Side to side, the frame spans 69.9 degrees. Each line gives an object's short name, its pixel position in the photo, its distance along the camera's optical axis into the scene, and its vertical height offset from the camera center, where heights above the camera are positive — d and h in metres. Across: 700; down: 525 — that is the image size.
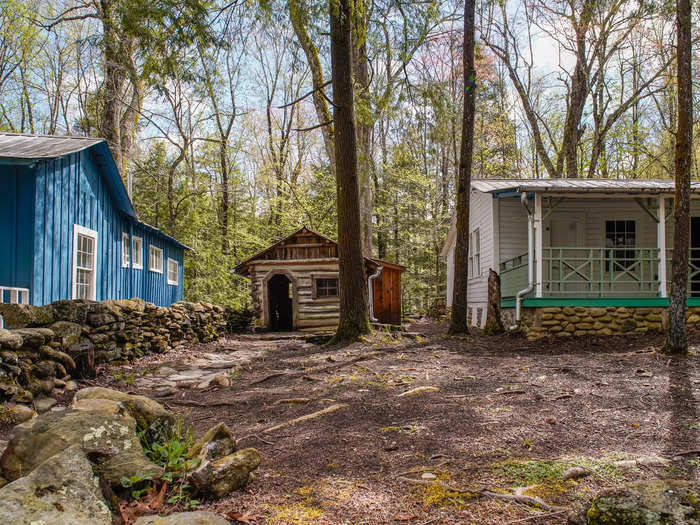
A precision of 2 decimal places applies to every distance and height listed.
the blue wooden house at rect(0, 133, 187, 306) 8.51 +1.02
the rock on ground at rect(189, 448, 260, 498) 3.27 -1.34
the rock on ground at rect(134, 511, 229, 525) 2.65 -1.32
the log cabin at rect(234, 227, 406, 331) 18.34 -0.05
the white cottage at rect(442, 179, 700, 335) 11.62 +0.89
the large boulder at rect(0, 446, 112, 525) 2.46 -1.16
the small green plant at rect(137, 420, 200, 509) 3.20 -1.35
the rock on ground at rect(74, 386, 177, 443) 3.99 -1.14
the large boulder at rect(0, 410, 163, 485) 3.21 -1.13
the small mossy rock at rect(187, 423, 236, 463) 3.57 -1.25
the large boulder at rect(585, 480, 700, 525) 2.38 -1.14
